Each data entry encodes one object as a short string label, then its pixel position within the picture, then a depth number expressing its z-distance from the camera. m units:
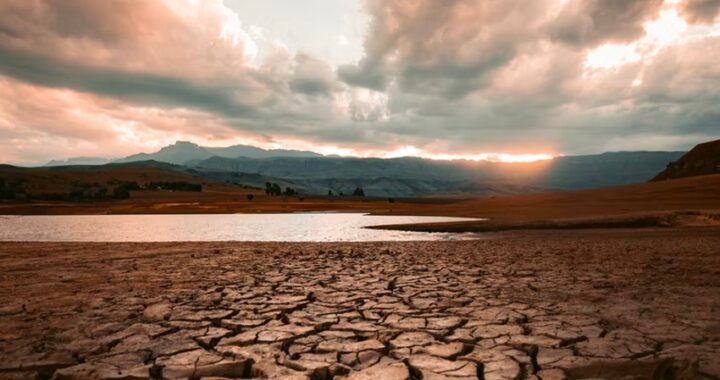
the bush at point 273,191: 123.76
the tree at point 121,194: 89.85
